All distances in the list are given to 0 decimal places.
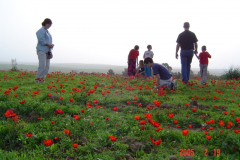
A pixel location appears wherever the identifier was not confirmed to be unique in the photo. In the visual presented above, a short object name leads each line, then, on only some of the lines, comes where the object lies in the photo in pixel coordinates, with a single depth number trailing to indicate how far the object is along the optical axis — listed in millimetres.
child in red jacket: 9122
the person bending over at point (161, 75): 7230
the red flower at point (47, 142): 2917
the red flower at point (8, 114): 3877
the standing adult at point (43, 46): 7883
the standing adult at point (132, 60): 11712
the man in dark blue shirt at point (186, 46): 8484
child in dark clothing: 11932
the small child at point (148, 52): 11320
